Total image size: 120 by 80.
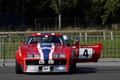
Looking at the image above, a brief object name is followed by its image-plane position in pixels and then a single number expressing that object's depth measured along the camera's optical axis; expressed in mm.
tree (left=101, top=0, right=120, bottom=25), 53050
